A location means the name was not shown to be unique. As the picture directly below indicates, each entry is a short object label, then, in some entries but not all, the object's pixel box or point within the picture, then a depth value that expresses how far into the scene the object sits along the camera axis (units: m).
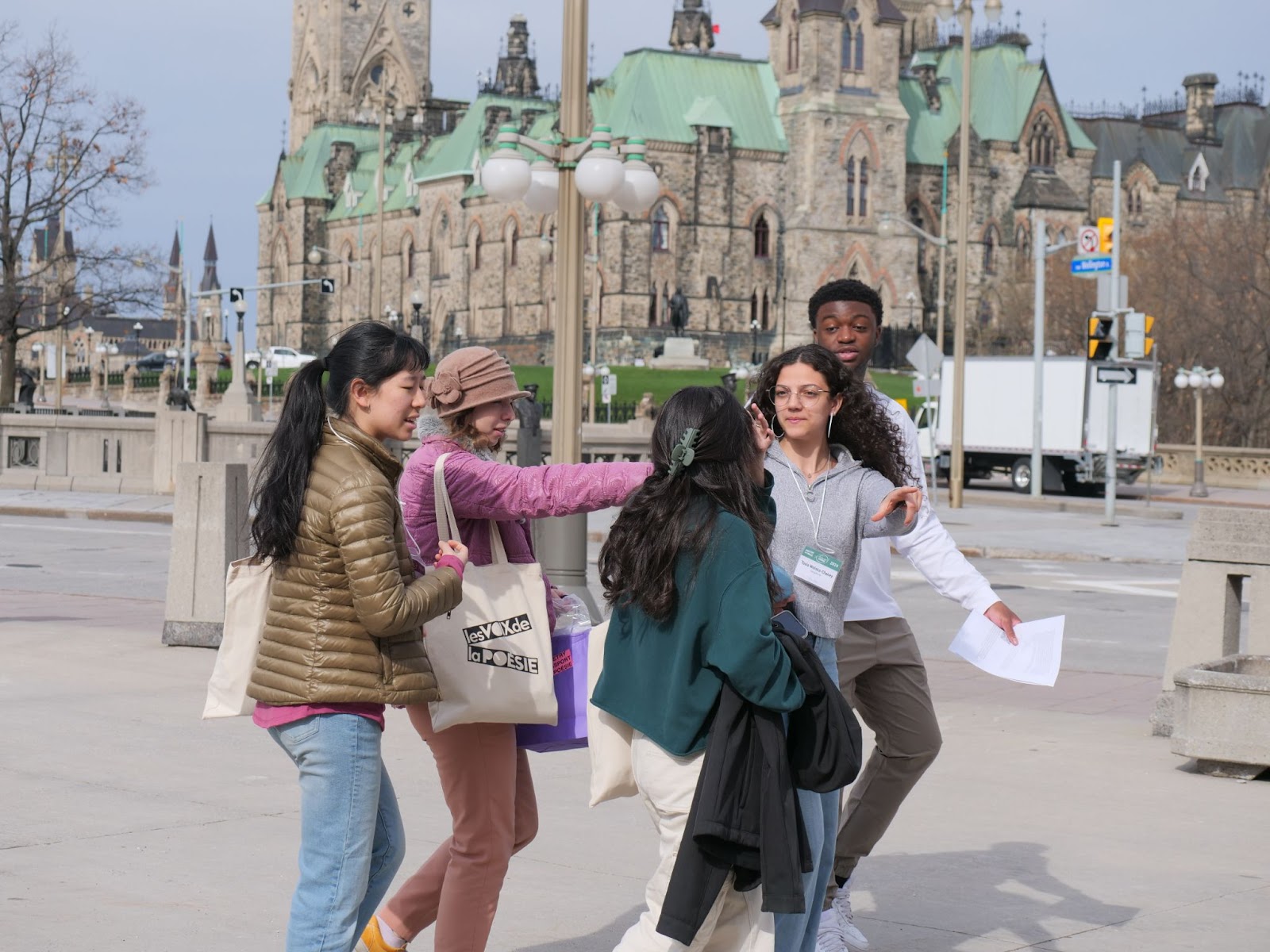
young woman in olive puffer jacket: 4.25
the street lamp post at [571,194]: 12.10
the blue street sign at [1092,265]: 26.77
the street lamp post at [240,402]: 36.78
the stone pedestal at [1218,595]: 9.20
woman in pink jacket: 4.68
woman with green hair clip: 3.96
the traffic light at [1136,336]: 28.58
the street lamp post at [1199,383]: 41.62
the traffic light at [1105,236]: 30.72
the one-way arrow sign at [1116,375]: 27.62
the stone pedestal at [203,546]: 11.78
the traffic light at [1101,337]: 28.22
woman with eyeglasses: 4.82
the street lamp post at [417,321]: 64.25
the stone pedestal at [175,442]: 30.27
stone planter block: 8.12
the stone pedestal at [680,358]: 85.81
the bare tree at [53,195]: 45.16
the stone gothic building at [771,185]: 91.00
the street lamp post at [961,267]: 32.38
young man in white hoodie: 5.49
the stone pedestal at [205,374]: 63.75
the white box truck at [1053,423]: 41.75
